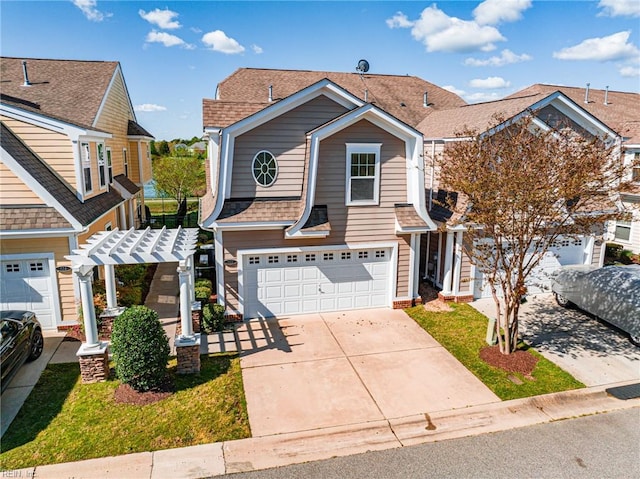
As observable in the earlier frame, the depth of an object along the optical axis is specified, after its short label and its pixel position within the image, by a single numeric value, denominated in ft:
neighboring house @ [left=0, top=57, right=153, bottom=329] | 38.40
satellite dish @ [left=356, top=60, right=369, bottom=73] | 86.58
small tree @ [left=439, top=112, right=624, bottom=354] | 31.45
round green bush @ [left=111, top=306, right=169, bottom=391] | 30.19
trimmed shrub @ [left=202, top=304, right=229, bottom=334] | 41.70
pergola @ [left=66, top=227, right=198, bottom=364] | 32.71
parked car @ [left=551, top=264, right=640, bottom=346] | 40.01
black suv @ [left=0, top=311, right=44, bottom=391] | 30.89
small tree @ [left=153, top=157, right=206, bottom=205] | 102.53
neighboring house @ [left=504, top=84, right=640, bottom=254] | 66.85
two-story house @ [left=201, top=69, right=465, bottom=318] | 42.24
